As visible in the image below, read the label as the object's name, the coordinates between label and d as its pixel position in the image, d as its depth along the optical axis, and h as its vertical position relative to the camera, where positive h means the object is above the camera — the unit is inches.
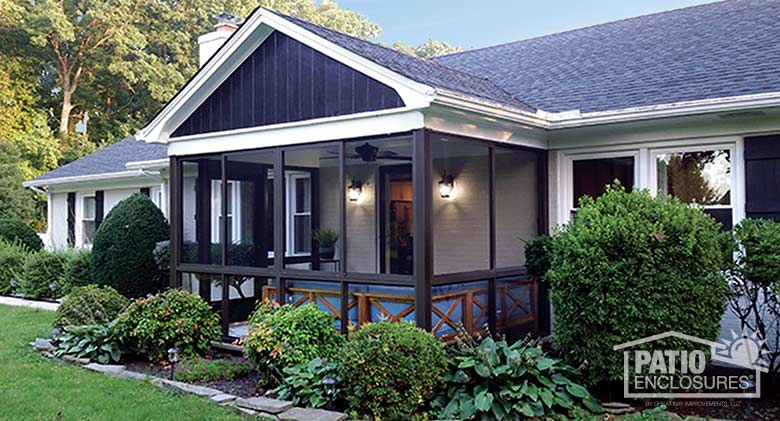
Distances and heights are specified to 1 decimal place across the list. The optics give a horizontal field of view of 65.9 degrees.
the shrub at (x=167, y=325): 259.3 -50.3
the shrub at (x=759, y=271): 194.2 -21.4
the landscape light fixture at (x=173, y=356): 229.5 -56.9
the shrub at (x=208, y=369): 235.9 -64.4
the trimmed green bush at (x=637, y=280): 190.4 -23.8
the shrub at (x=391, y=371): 185.0 -51.0
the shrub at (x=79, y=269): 430.9 -41.5
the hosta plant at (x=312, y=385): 195.6 -58.6
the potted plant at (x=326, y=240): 403.2 -20.8
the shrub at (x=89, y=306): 292.0 -47.6
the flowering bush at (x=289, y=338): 217.3 -47.8
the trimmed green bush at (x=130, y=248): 378.3 -23.7
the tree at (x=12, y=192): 747.4 +25.2
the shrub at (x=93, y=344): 261.6 -59.2
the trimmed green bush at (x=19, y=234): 566.6 -20.9
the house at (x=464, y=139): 234.2 +31.1
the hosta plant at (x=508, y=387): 184.7 -57.5
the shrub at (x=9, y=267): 490.3 -45.1
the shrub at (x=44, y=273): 458.0 -47.1
